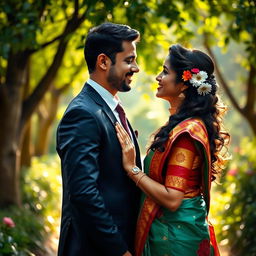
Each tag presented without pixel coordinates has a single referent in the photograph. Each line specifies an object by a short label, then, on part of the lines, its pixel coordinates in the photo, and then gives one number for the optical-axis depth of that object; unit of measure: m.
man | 3.35
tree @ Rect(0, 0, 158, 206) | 7.35
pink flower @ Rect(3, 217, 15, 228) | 5.74
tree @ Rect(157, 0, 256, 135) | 6.60
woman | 3.69
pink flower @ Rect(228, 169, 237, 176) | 11.03
